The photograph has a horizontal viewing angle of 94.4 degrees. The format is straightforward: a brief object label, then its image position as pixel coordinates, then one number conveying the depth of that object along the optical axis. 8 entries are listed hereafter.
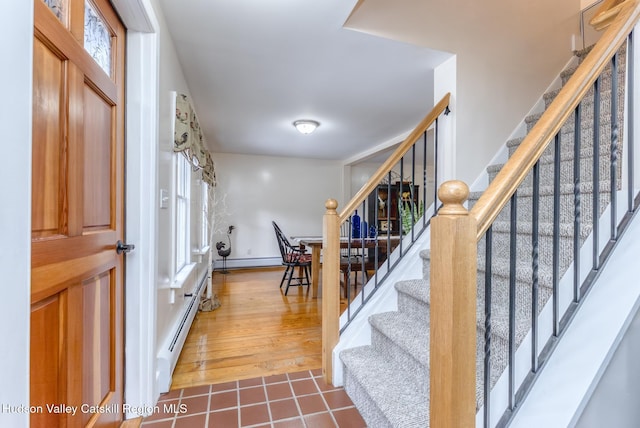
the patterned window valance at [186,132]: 2.02
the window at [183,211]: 2.73
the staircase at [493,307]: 1.26
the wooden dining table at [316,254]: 3.77
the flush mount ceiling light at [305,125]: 3.72
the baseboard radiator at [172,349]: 1.72
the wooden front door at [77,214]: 0.86
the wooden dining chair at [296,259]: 4.09
